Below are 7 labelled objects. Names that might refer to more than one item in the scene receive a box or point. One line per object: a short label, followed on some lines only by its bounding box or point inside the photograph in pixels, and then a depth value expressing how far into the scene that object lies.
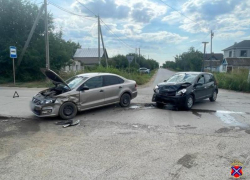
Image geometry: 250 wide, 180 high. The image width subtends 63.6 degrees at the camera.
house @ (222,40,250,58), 54.19
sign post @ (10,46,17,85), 16.57
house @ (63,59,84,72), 38.51
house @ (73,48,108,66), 55.94
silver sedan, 6.84
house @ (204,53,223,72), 61.04
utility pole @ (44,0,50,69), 18.29
